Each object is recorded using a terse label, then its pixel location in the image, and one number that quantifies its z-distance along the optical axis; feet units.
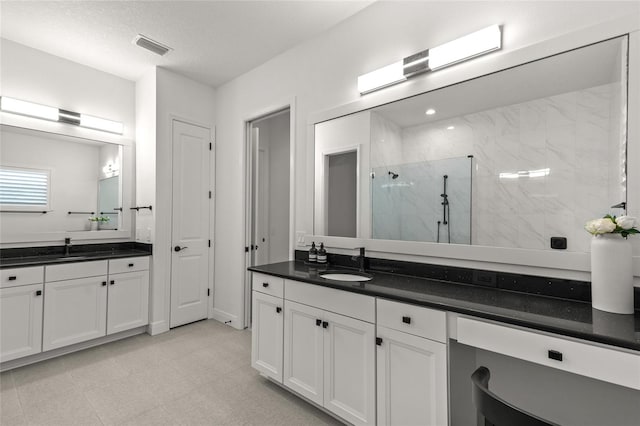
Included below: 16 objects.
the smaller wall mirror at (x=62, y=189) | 9.07
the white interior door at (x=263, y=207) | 13.66
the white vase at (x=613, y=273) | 3.86
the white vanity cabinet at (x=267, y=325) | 6.72
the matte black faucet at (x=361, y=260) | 7.12
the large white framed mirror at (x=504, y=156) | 4.49
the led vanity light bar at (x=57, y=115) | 8.95
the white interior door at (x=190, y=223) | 11.09
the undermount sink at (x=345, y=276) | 6.47
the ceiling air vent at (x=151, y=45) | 8.82
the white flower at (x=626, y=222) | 3.74
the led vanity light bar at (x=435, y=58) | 5.41
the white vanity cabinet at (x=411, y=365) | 4.37
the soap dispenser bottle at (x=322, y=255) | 7.98
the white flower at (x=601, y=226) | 3.85
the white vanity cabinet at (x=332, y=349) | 5.23
